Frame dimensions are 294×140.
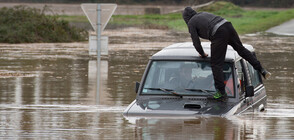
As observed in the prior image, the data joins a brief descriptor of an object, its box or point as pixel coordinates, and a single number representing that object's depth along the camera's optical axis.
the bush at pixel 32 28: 60.35
